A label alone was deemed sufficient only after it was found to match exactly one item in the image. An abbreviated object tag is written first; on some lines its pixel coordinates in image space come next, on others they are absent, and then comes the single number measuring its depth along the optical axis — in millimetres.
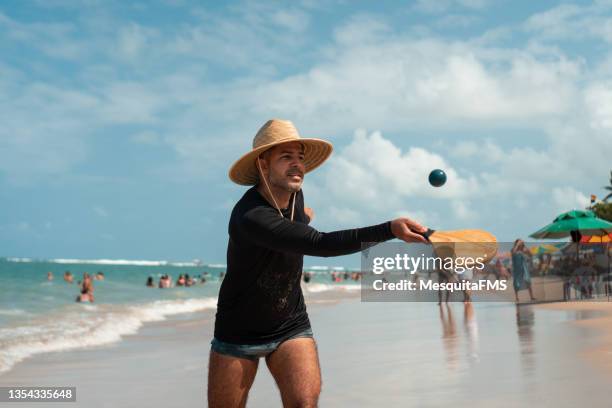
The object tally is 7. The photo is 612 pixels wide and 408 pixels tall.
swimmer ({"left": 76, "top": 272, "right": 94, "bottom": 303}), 31391
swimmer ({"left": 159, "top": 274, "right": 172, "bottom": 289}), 48978
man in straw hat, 3293
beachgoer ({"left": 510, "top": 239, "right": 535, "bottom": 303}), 16578
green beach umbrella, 18406
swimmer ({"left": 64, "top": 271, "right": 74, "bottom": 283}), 47812
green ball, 5770
